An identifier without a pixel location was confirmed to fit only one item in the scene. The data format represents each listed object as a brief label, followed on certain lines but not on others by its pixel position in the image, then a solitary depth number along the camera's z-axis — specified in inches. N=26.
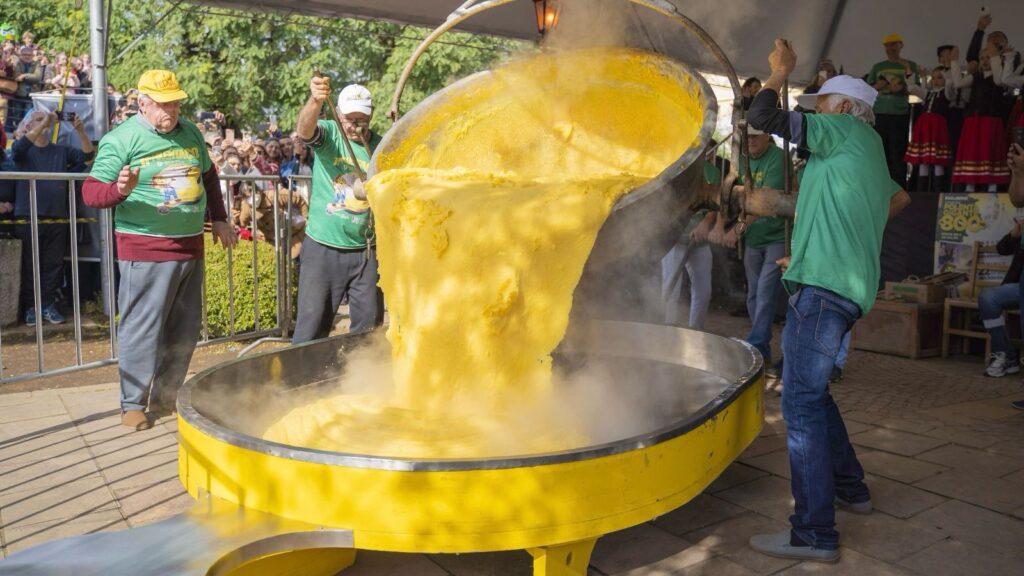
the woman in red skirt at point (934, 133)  356.8
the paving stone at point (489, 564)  120.1
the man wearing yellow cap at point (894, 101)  350.6
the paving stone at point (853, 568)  118.6
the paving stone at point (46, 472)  149.8
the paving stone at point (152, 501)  137.0
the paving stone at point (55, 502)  135.6
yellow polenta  127.7
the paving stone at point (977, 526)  127.7
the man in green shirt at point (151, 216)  178.2
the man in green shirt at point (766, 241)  238.2
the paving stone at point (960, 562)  118.5
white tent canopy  264.7
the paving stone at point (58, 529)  126.1
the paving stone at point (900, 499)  140.8
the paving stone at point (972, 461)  160.1
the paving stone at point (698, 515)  134.4
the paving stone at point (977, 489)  143.3
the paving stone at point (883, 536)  125.5
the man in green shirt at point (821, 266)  121.0
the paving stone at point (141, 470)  152.6
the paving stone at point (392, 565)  119.8
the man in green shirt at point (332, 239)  196.4
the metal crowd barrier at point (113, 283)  207.5
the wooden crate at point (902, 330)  280.4
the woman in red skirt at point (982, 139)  334.6
